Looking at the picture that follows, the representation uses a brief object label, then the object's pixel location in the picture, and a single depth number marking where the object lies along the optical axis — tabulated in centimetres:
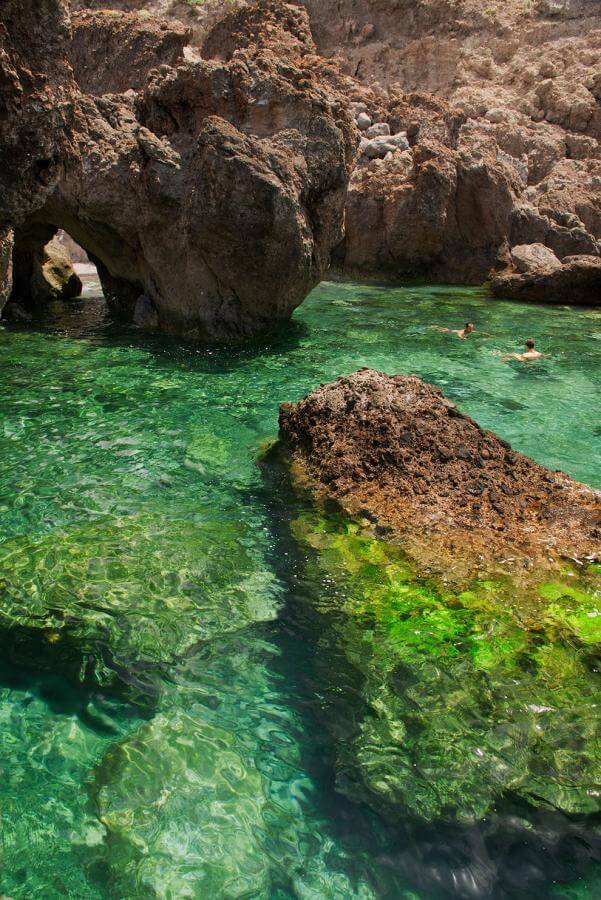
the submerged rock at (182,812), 245
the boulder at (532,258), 1852
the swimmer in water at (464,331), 1238
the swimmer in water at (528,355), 1077
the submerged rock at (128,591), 359
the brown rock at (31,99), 453
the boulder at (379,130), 2356
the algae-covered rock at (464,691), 279
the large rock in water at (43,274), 1286
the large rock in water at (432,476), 427
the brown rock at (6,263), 590
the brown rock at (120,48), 1672
